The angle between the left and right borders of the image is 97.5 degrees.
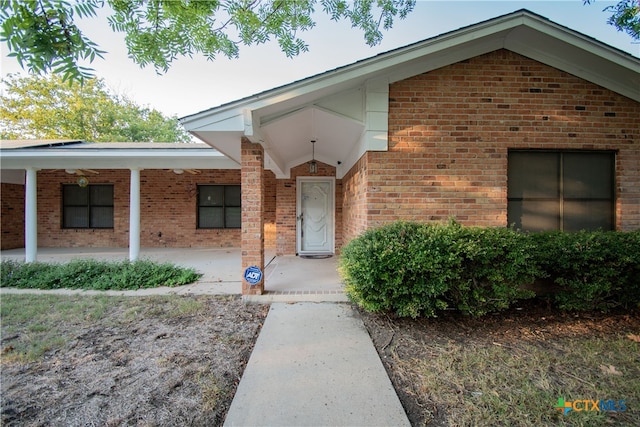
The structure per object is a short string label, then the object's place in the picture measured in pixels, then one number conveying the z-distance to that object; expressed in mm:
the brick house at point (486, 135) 4137
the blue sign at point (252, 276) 4352
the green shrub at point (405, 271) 3188
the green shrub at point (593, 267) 3490
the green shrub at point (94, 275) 5254
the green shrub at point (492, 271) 3332
